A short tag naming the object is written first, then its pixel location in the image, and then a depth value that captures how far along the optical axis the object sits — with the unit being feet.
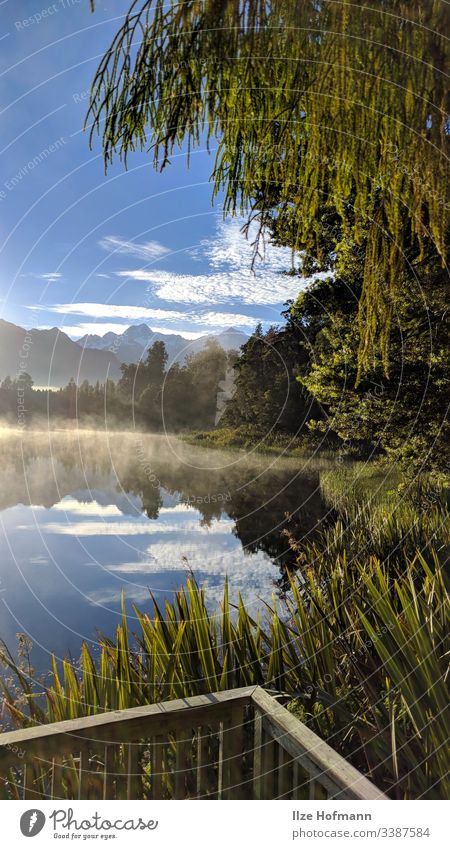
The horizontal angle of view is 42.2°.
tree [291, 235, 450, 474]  18.57
